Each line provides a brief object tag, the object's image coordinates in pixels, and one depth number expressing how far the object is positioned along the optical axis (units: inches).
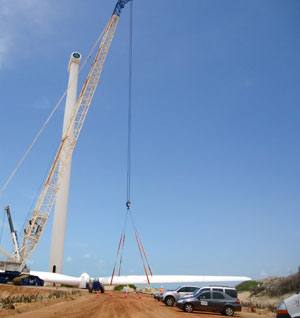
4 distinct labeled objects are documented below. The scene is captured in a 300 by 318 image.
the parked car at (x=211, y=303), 1097.4
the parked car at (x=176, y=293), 1355.8
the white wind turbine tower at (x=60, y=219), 3494.1
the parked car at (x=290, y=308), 400.6
